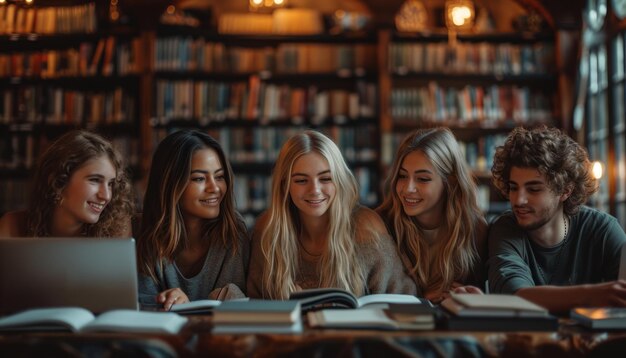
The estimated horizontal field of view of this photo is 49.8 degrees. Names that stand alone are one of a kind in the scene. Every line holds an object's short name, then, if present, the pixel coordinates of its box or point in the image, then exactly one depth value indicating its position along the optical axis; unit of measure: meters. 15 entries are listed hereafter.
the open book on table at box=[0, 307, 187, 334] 1.43
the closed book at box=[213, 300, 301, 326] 1.44
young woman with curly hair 2.52
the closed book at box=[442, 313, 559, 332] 1.45
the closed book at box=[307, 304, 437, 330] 1.46
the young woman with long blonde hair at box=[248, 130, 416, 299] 2.33
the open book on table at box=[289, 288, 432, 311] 1.72
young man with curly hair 2.23
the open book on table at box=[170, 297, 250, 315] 1.73
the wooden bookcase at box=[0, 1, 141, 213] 5.30
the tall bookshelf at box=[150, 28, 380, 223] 5.28
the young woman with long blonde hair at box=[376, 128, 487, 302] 2.41
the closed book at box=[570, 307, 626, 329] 1.47
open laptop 1.68
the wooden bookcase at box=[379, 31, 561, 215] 5.32
